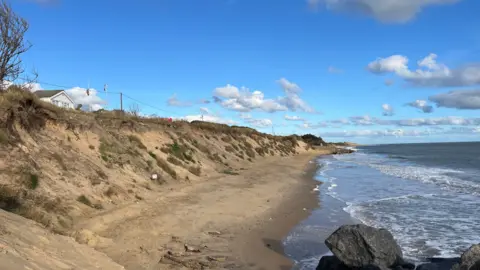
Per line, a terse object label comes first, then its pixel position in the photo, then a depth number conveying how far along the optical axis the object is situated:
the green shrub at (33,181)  10.50
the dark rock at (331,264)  8.10
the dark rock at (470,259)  5.77
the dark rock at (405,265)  8.02
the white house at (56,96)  41.20
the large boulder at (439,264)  7.84
